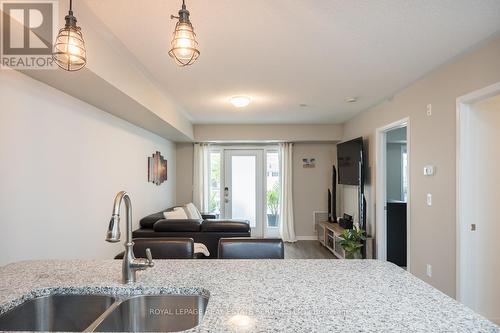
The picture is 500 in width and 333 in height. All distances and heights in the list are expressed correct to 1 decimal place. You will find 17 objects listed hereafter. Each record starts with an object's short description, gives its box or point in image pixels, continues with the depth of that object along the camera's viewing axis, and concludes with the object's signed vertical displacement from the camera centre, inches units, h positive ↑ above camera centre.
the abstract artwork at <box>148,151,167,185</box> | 195.3 +2.1
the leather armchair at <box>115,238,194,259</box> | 77.3 -19.3
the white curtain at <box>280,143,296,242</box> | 258.4 -21.6
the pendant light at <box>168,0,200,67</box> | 51.5 +22.8
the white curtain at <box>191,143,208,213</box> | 258.5 -5.2
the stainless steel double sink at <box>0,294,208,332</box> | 48.1 -22.0
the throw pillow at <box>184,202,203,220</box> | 210.8 -28.3
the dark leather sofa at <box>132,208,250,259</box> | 148.1 -28.6
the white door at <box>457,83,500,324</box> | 104.9 -9.4
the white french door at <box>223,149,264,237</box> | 269.4 -15.3
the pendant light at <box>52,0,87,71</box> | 51.5 +22.1
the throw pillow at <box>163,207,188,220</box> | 182.1 -25.6
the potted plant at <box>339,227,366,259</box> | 173.5 -40.9
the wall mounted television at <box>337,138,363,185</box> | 195.4 +7.6
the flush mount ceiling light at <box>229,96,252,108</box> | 155.4 +36.3
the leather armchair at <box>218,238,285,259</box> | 76.7 -19.5
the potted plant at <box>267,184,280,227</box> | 269.7 -29.4
